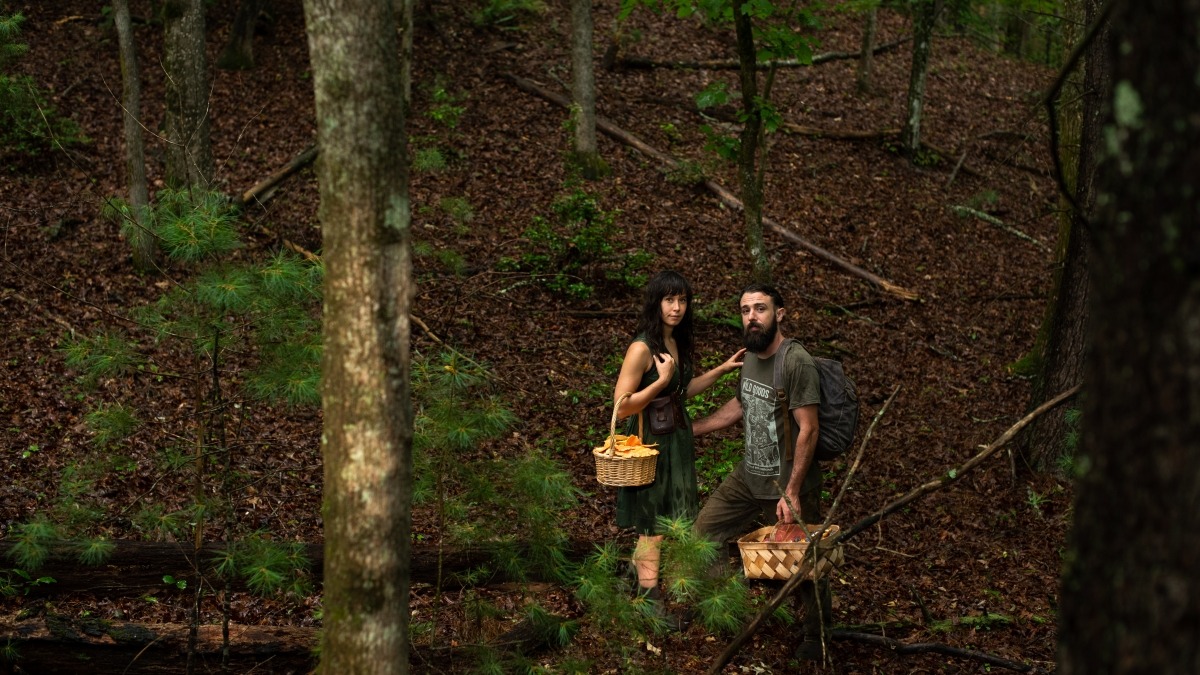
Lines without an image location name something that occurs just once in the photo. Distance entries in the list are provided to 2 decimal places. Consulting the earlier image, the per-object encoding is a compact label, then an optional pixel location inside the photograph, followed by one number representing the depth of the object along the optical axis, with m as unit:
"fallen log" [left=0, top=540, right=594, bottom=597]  6.07
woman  6.06
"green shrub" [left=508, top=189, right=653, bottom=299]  11.37
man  5.98
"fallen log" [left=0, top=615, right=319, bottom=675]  5.22
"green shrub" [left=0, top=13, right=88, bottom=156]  10.91
